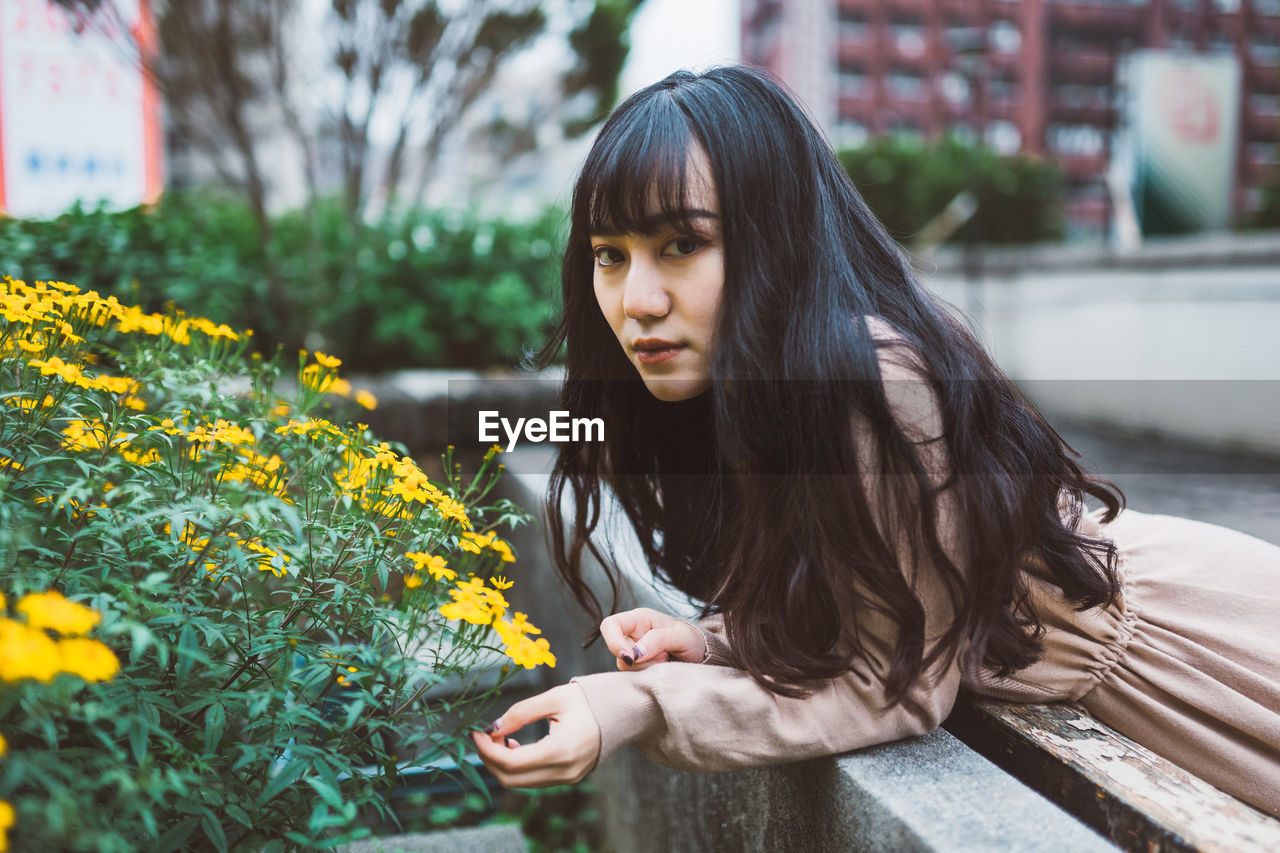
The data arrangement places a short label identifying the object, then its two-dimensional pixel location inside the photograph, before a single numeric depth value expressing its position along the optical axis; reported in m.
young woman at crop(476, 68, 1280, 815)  1.19
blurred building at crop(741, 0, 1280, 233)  47.22
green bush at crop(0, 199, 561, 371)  4.42
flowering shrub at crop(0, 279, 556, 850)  0.99
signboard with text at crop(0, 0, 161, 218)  5.48
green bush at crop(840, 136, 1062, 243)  14.34
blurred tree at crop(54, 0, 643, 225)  4.64
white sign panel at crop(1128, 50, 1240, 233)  9.72
